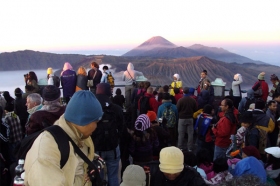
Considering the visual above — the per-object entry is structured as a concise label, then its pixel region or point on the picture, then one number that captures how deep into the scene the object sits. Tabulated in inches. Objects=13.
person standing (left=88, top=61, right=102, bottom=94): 357.3
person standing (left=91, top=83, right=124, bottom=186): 167.6
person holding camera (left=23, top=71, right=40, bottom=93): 315.6
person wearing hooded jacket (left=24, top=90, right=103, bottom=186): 65.4
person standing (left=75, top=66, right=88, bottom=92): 332.0
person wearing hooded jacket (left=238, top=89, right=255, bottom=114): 298.8
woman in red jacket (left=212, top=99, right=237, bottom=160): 215.2
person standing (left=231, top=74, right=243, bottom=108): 365.4
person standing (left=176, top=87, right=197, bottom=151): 274.1
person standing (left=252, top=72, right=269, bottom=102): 337.6
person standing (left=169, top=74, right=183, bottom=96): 387.2
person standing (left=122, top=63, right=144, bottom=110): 382.3
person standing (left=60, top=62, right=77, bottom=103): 331.9
